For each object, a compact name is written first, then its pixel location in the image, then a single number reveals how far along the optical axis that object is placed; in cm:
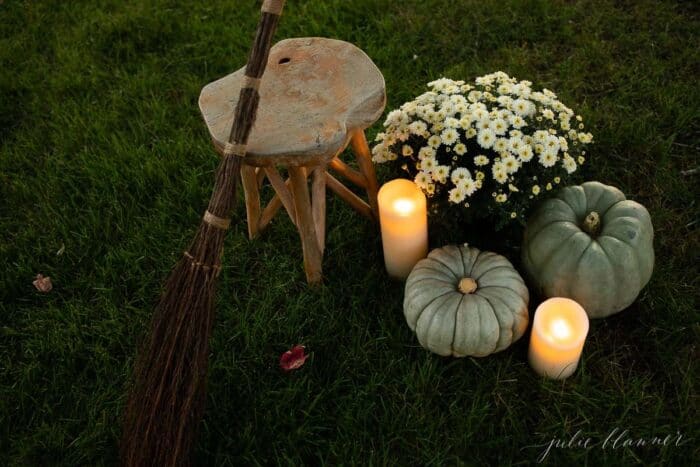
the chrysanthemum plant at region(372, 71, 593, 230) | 189
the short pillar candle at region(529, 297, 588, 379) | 175
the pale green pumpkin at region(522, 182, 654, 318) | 187
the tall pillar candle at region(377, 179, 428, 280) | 199
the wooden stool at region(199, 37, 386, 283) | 176
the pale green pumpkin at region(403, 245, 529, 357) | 183
